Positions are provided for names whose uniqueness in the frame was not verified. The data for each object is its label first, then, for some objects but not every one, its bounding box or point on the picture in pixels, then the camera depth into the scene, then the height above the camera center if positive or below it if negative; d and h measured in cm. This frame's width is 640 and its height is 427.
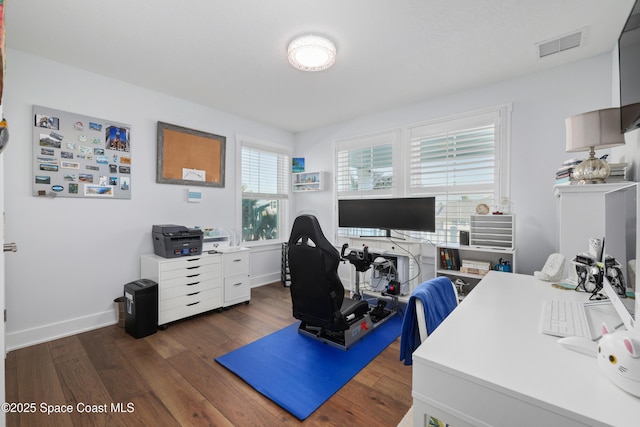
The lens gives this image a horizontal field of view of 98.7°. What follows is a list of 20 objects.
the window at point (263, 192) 421 +35
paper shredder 255 -90
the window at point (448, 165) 298 +60
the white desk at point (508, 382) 67 -46
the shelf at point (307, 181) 436 +53
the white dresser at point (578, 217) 175 -2
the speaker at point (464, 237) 290 -25
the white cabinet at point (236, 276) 331 -77
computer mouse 89 -44
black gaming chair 210 -52
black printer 292 -29
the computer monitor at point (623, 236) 101 -9
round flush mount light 214 +131
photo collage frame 248 +56
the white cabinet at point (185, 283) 278 -75
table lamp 168 +49
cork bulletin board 324 +72
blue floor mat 178 -117
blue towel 121 -47
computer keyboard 104 -44
